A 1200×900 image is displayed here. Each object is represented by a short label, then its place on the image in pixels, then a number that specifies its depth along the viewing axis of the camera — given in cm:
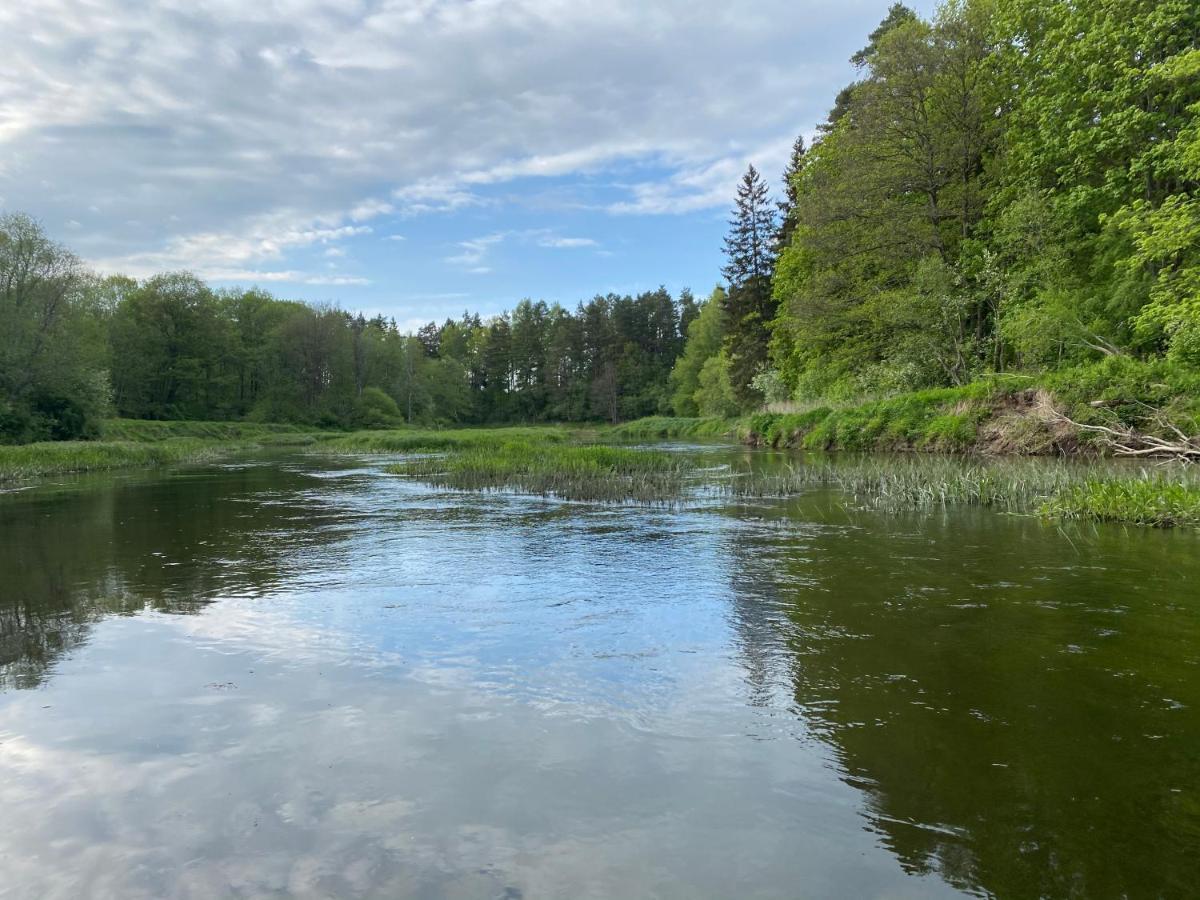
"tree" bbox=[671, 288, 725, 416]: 8038
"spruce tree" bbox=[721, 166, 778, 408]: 5003
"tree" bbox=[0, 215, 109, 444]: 3628
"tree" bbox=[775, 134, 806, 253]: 4592
